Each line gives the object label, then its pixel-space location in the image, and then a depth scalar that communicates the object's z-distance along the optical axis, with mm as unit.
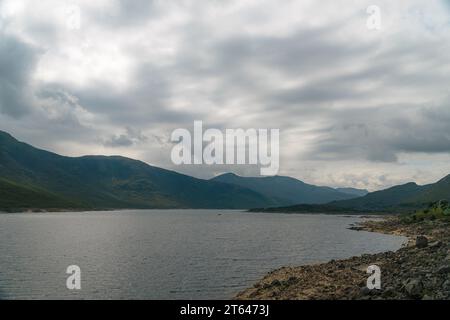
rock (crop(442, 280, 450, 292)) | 29797
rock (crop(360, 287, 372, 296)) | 33788
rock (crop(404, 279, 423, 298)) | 30594
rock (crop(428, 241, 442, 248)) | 55994
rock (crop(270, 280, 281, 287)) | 44219
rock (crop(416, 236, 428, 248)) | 61156
